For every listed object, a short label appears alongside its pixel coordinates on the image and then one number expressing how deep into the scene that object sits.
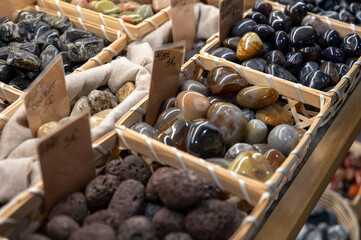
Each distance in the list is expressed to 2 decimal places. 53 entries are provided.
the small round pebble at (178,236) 0.33
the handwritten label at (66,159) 0.34
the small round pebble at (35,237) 0.33
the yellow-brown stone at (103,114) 0.45
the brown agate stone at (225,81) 0.47
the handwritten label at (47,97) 0.39
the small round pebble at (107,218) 0.34
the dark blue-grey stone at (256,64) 0.51
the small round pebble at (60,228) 0.33
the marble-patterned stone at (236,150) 0.42
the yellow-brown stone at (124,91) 0.49
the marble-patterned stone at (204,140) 0.40
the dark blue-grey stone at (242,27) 0.56
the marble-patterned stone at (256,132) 0.44
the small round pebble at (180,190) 0.34
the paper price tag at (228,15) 0.54
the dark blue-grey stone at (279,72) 0.50
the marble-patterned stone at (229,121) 0.43
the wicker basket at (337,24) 0.58
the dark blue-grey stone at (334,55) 0.54
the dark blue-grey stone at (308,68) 0.52
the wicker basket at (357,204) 0.68
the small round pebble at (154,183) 0.35
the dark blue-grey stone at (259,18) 0.58
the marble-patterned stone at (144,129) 0.43
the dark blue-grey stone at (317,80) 0.49
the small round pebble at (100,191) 0.36
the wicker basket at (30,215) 0.34
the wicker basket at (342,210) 0.62
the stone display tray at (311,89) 0.47
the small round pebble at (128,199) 0.35
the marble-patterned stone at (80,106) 0.45
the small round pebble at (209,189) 0.35
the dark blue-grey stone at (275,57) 0.52
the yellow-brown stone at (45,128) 0.41
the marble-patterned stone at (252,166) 0.38
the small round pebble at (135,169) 0.38
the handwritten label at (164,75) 0.44
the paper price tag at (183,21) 0.56
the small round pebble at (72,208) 0.35
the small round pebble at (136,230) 0.33
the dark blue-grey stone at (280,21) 0.58
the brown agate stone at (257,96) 0.46
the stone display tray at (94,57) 0.44
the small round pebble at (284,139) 0.43
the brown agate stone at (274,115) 0.46
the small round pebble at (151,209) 0.36
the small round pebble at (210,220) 0.33
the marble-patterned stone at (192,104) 0.45
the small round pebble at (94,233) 0.32
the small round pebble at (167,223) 0.34
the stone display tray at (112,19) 0.58
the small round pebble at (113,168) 0.38
